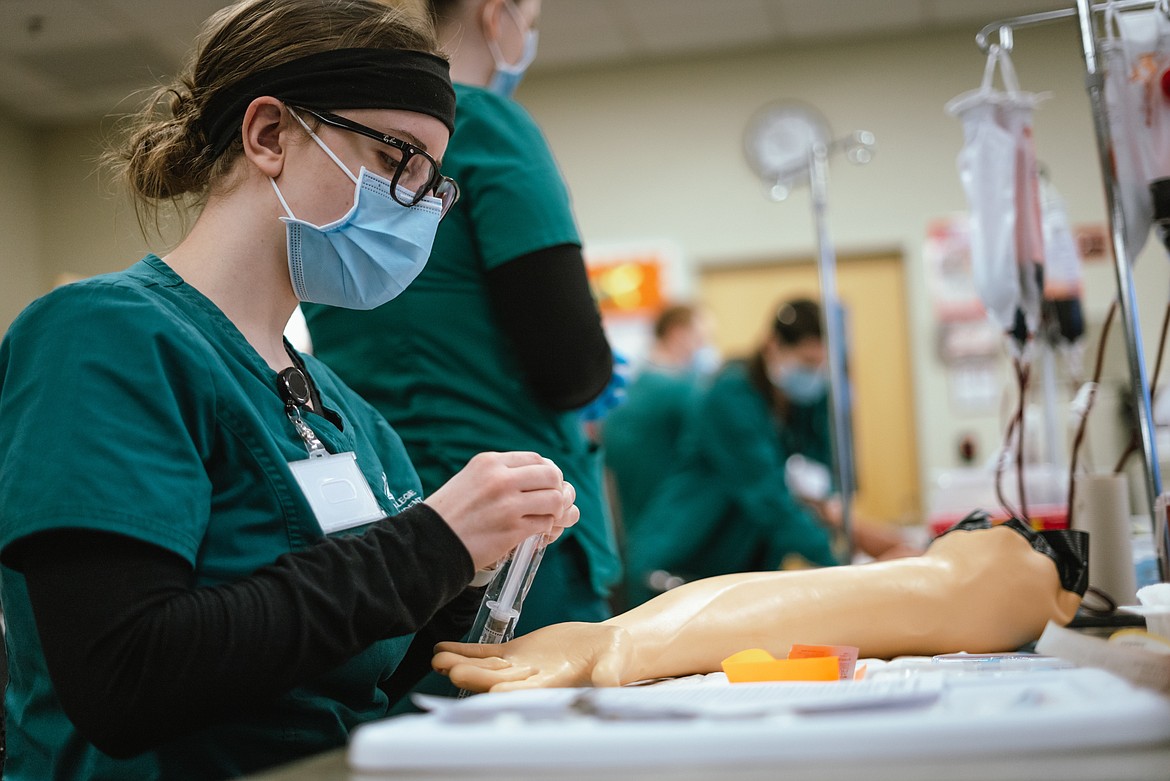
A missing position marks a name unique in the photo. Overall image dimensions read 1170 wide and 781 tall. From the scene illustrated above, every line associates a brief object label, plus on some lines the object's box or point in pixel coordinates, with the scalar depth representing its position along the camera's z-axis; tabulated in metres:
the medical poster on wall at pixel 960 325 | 5.27
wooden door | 5.45
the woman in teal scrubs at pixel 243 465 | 0.72
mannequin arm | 0.90
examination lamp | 2.73
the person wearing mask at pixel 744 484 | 3.10
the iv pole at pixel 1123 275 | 1.27
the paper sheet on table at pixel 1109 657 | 0.71
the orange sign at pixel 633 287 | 5.57
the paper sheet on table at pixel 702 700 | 0.60
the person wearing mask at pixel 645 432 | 3.81
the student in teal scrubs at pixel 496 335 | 1.32
